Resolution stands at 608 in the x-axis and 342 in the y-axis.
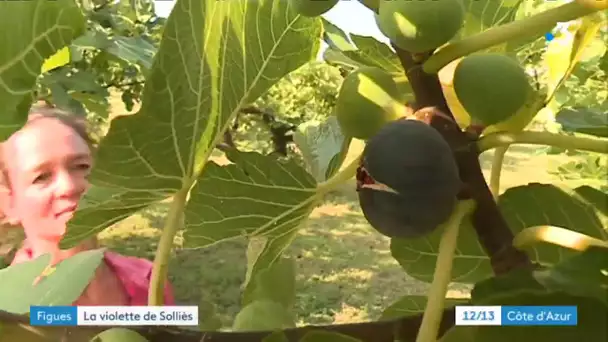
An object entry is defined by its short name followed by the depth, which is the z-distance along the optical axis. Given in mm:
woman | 860
